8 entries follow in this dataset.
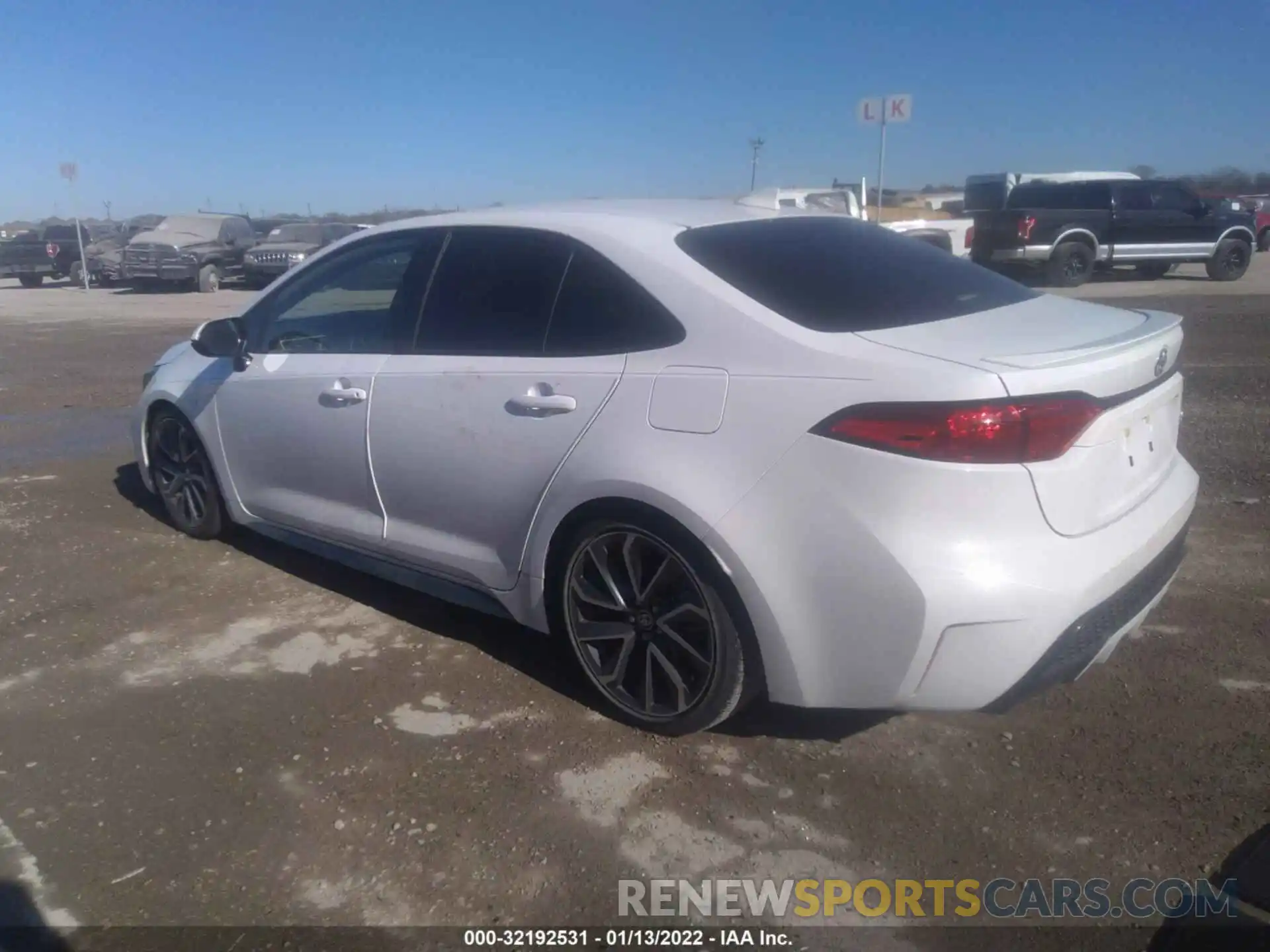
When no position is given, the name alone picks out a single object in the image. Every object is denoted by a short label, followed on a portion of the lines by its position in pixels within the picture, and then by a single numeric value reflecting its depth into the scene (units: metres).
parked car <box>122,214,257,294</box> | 23.70
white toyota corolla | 2.72
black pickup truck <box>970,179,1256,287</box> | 19.45
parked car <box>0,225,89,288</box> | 27.05
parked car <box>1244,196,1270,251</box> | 28.42
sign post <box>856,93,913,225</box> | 17.25
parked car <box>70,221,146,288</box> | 25.91
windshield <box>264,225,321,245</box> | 24.58
